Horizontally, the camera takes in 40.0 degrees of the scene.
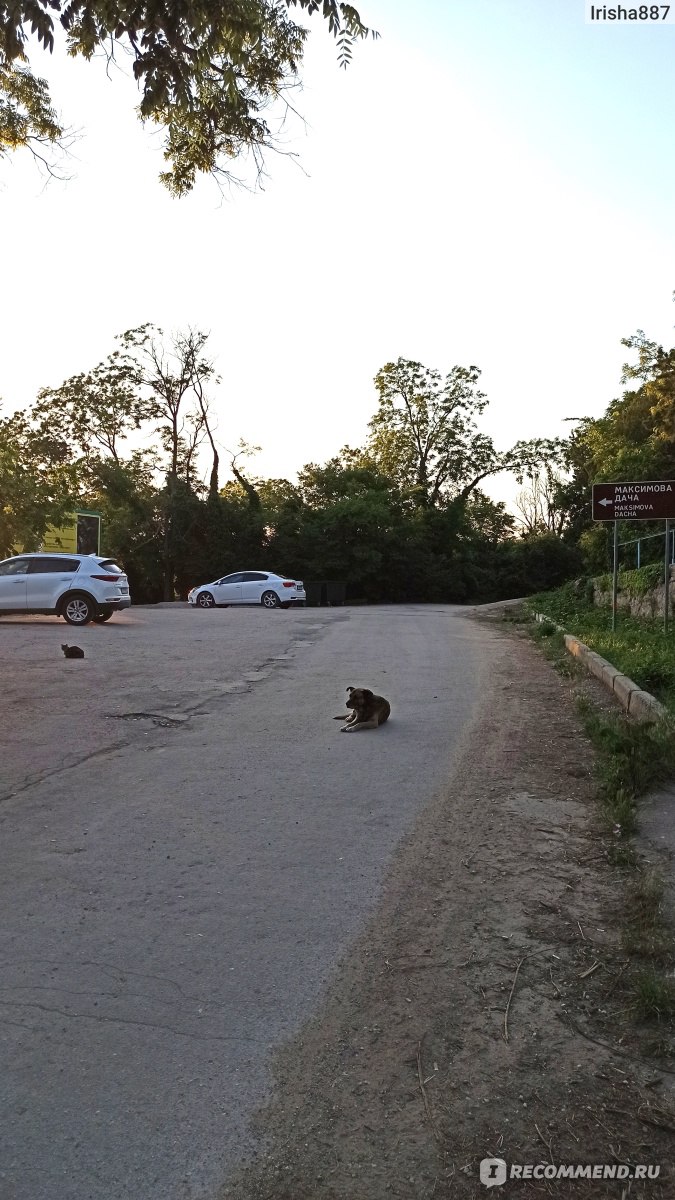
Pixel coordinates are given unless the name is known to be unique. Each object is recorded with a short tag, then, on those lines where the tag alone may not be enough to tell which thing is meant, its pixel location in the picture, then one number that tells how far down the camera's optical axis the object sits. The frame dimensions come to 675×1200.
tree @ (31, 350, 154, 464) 51.19
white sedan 34.69
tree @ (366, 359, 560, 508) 61.69
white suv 20.33
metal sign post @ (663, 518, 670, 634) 15.16
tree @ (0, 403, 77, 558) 24.58
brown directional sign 14.93
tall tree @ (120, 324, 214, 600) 51.06
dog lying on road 8.72
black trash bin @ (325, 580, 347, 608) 44.72
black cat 13.73
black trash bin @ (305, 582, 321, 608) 44.34
